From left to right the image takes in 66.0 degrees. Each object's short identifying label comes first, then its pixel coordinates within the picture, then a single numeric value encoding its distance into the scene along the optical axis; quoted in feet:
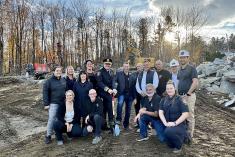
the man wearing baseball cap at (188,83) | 12.43
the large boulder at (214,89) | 35.63
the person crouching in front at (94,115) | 13.09
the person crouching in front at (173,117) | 11.39
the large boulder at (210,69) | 44.44
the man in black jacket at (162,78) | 14.29
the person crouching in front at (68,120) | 13.12
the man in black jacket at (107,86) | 14.00
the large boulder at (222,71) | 40.73
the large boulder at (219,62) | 51.92
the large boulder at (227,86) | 34.49
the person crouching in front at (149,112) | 12.75
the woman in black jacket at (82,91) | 13.36
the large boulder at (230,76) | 34.70
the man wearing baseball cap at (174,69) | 13.43
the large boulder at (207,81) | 38.70
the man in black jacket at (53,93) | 13.44
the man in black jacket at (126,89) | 14.46
